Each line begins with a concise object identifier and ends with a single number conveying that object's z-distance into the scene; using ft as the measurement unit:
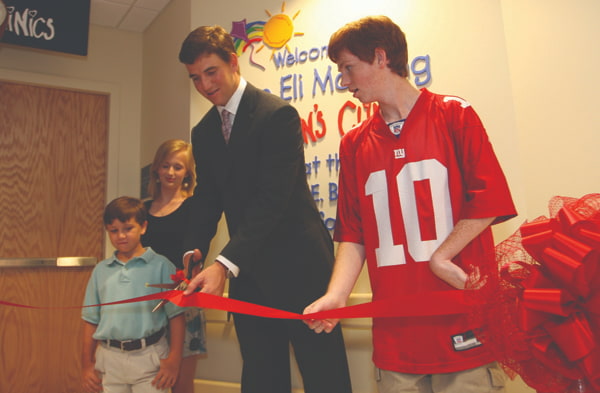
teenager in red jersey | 4.27
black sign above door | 11.71
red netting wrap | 2.41
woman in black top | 8.51
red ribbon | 3.93
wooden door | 12.16
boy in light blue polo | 7.31
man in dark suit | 5.77
